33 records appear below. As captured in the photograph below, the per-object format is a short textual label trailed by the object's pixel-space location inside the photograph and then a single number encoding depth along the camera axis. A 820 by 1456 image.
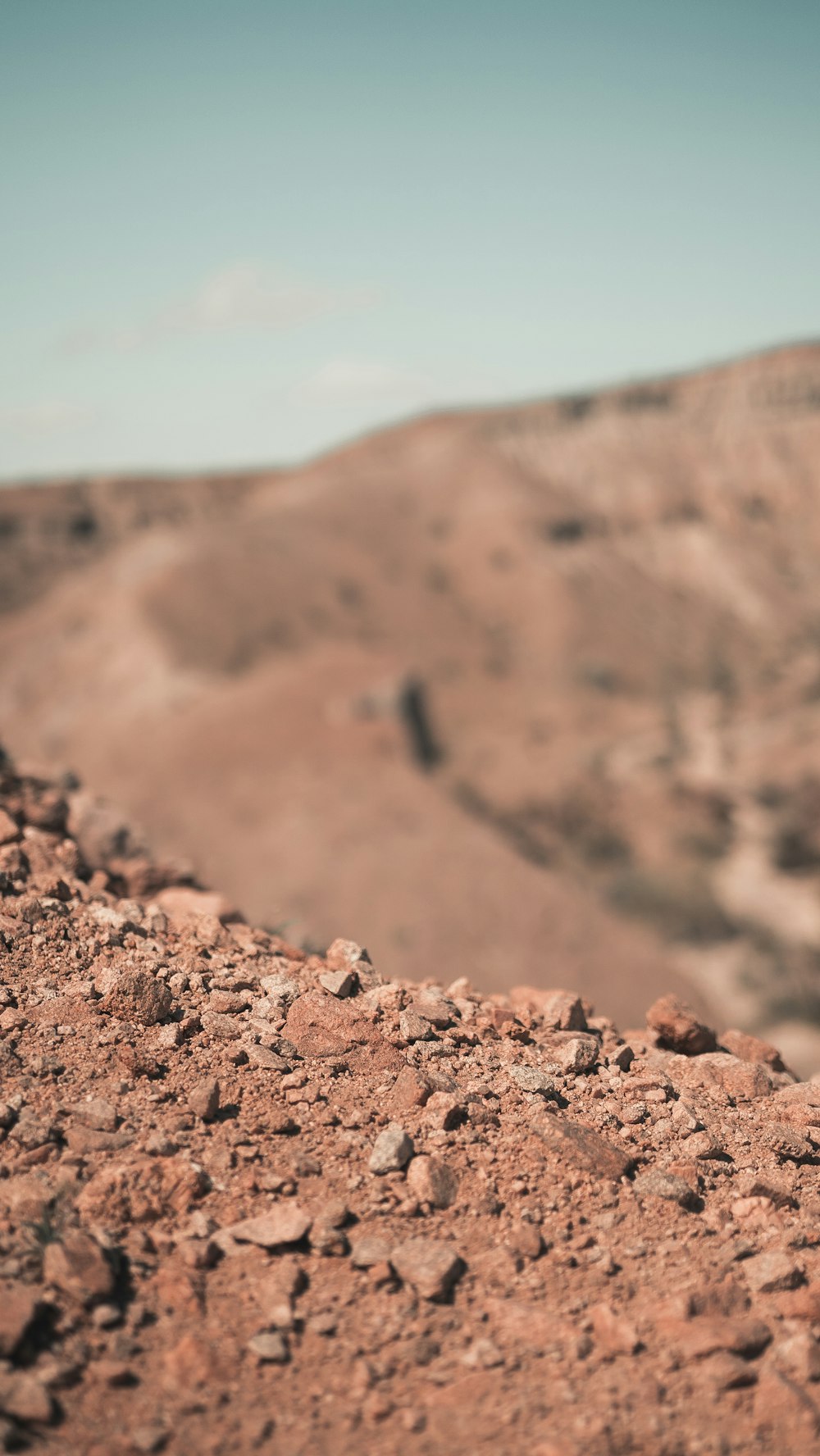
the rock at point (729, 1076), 4.87
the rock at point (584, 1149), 3.96
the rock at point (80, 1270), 3.18
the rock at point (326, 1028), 4.41
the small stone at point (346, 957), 5.21
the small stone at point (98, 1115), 3.81
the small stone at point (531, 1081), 4.41
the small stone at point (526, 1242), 3.62
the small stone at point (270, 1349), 3.14
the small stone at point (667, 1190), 3.90
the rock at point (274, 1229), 3.49
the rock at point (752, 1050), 5.55
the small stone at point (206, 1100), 3.94
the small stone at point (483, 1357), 3.20
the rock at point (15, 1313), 2.96
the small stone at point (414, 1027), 4.56
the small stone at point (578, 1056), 4.66
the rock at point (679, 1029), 5.26
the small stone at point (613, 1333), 3.25
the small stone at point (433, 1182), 3.74
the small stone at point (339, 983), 4.84
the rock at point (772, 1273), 3.54
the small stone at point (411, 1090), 4.16
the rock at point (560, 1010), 5.16
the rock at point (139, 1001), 4.34
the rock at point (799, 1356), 3.23
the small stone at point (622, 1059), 4.86
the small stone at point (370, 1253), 3.47
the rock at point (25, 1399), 2.83
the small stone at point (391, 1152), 3.82
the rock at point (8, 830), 5.72
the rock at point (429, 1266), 3.39
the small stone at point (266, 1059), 4.21
